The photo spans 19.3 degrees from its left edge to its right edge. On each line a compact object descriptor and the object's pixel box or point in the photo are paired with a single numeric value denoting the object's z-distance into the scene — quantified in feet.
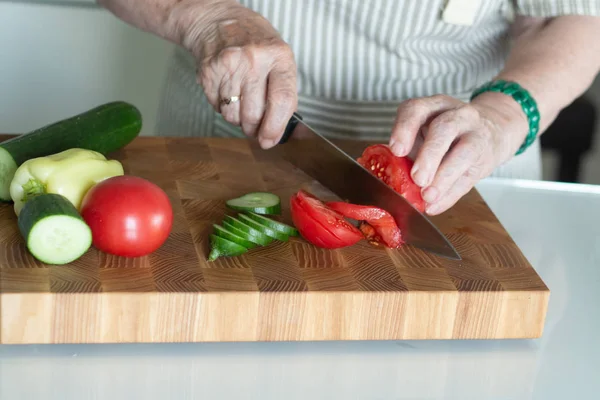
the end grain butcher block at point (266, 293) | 4.16
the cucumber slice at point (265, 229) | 4.42
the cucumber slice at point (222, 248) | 4.36
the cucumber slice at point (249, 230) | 4.39
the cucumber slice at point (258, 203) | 4.60
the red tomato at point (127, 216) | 4.29
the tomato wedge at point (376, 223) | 4.55
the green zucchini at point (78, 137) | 4.65
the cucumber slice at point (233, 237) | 4.37
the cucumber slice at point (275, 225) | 4.44
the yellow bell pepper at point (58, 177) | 4.46
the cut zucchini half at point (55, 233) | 4.21
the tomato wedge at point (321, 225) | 4.45
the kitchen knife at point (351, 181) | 4.51
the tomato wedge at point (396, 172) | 4.63
